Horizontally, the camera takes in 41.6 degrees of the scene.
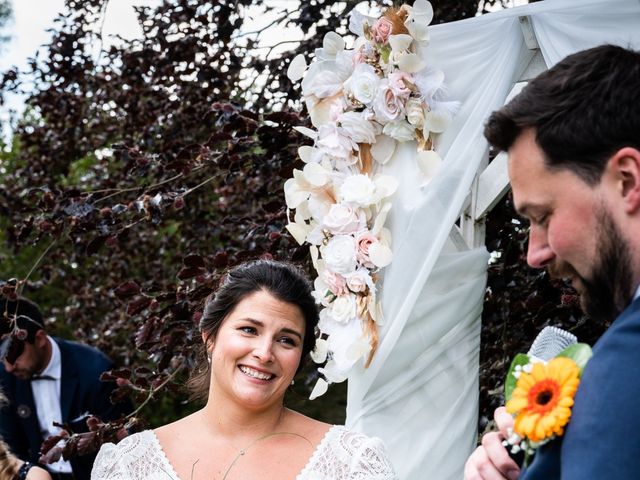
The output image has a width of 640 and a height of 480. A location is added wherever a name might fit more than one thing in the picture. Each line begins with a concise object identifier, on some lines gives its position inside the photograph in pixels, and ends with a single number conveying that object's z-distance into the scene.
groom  1.21
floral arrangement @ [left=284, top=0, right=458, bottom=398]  3.03
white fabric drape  2.99
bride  2.77
